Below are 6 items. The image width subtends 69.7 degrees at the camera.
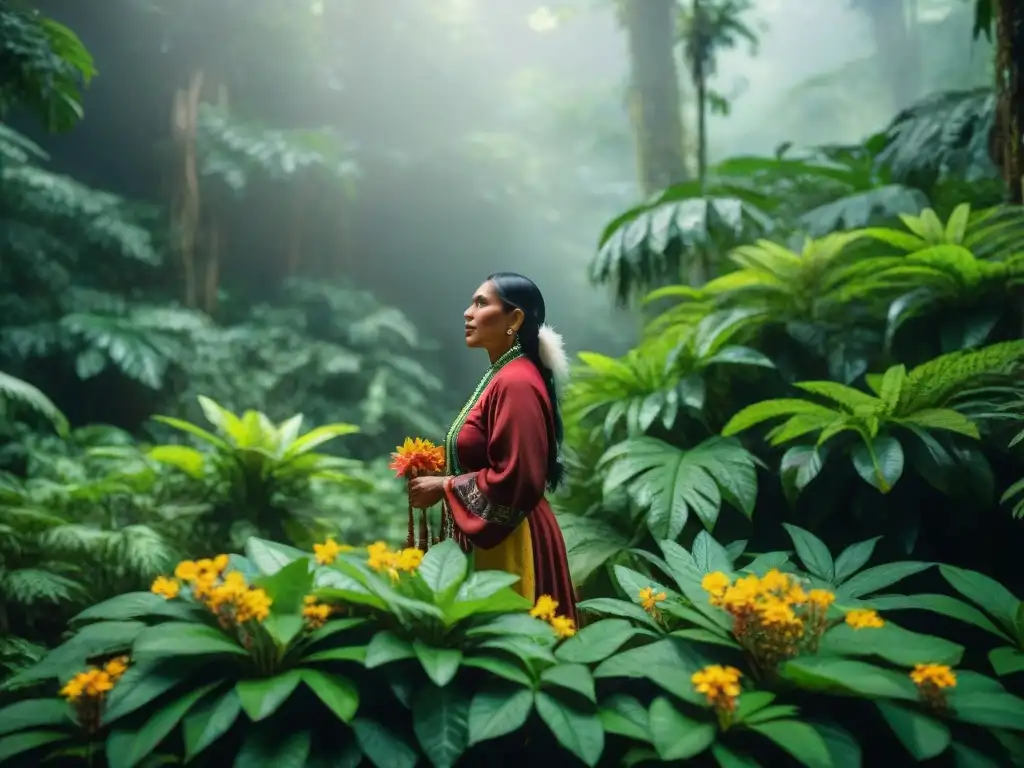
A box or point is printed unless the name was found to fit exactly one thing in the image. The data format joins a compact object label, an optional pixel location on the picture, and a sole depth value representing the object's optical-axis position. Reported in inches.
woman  66.1
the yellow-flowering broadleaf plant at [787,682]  47.5
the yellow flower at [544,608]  59.1
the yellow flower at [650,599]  61.9
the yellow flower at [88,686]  47.8
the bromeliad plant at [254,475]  126.3
